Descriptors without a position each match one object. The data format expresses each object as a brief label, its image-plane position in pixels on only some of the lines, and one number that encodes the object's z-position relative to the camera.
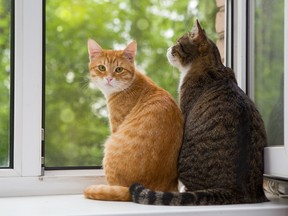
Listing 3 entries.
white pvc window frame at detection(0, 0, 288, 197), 1.65
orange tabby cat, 1.48
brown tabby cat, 1.43
